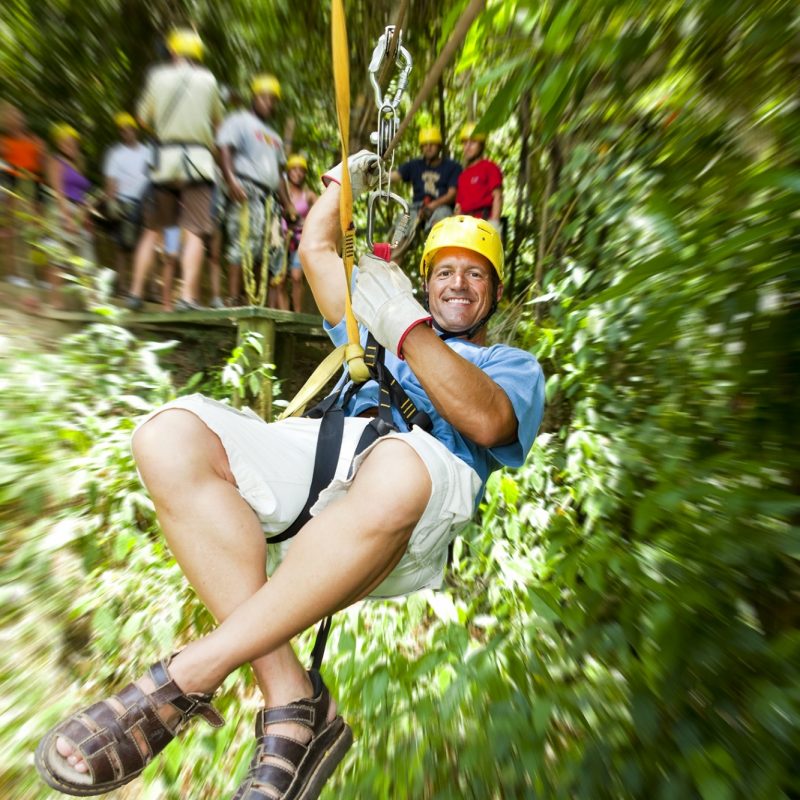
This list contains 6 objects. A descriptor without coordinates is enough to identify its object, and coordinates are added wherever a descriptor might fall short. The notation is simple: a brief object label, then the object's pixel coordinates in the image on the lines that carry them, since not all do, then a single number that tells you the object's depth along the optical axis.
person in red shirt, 4.06
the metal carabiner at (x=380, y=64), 1.28
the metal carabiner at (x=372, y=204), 1.46
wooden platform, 3.89
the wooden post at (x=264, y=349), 3.90
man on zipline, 1.11
